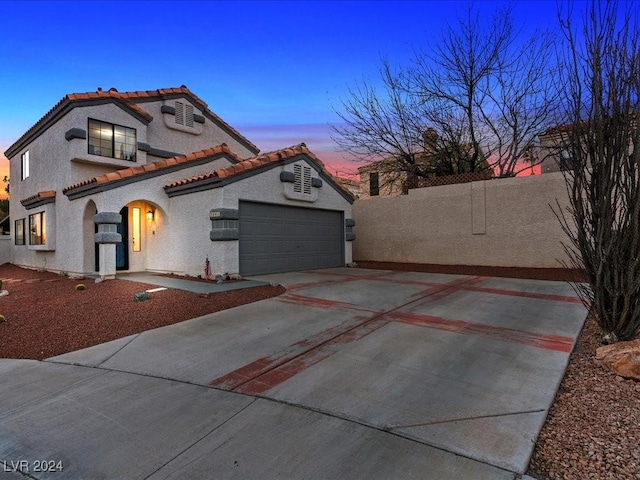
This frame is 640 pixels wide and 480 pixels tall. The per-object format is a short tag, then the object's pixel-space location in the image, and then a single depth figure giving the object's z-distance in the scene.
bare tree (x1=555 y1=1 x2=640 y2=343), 4.08
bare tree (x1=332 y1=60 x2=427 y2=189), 16.48
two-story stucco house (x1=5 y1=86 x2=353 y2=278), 10.48
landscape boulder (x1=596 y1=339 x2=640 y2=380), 3.64
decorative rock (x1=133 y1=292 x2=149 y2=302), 7.43
